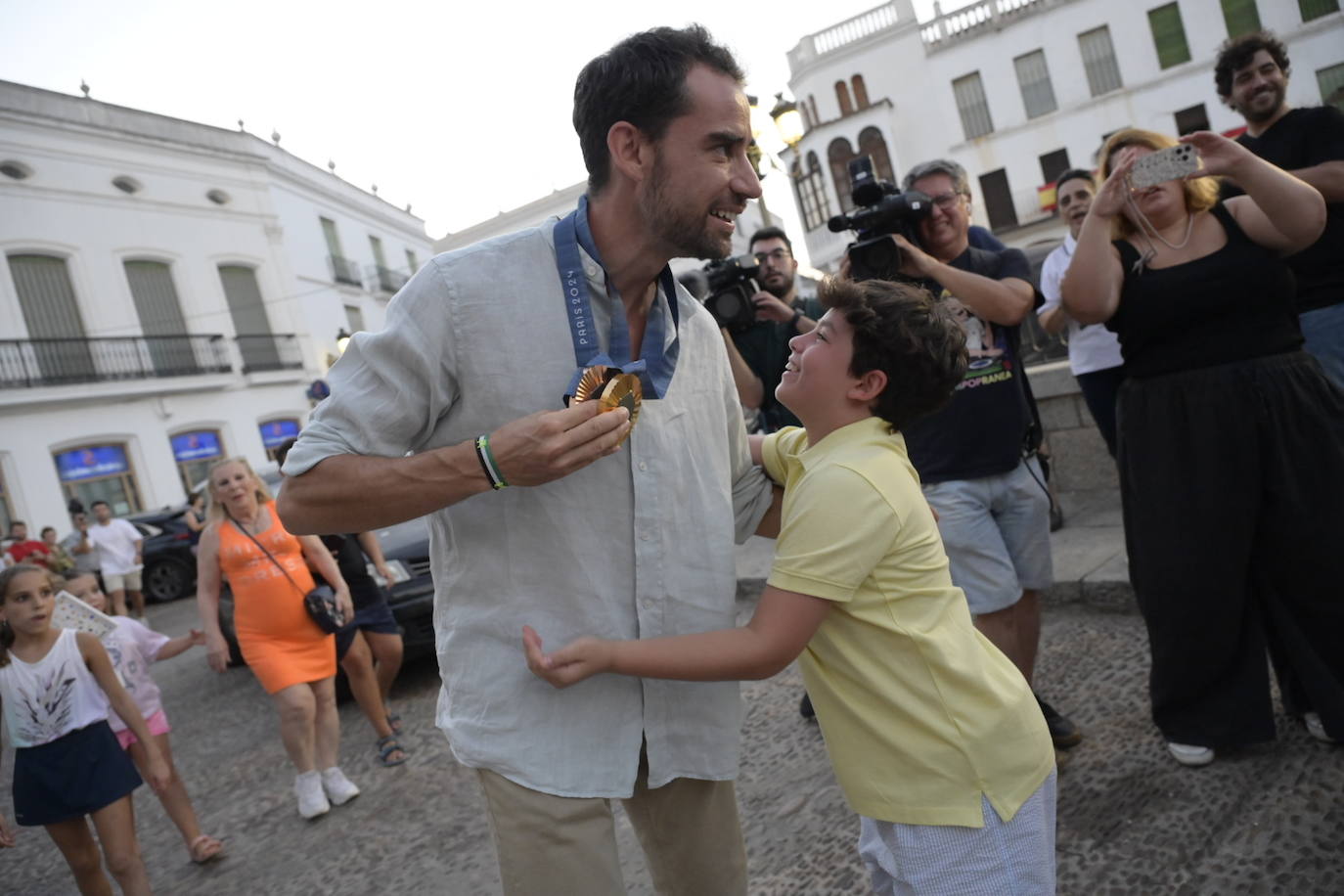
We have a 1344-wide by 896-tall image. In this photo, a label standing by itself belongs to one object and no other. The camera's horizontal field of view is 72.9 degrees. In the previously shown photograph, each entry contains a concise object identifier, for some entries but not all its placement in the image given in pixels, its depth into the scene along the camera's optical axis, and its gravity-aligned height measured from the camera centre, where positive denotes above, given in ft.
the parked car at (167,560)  47.83 -0.39
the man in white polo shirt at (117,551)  40.83 +0.71
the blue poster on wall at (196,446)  72.90 +7.86
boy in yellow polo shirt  5.30 -1.83
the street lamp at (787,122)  33.47 +9.44
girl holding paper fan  13.91 -2.08
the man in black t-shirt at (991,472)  10.12 -1.50
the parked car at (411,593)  20.49 -2.15
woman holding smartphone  8.93 -1.72
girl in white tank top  12.08 -1.99
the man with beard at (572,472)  5.14 -0.03
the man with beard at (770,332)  12.40 +0.87
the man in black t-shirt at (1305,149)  11.03 +1.21
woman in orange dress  15.01 -1.56
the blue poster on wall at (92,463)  65.36 +7.90
